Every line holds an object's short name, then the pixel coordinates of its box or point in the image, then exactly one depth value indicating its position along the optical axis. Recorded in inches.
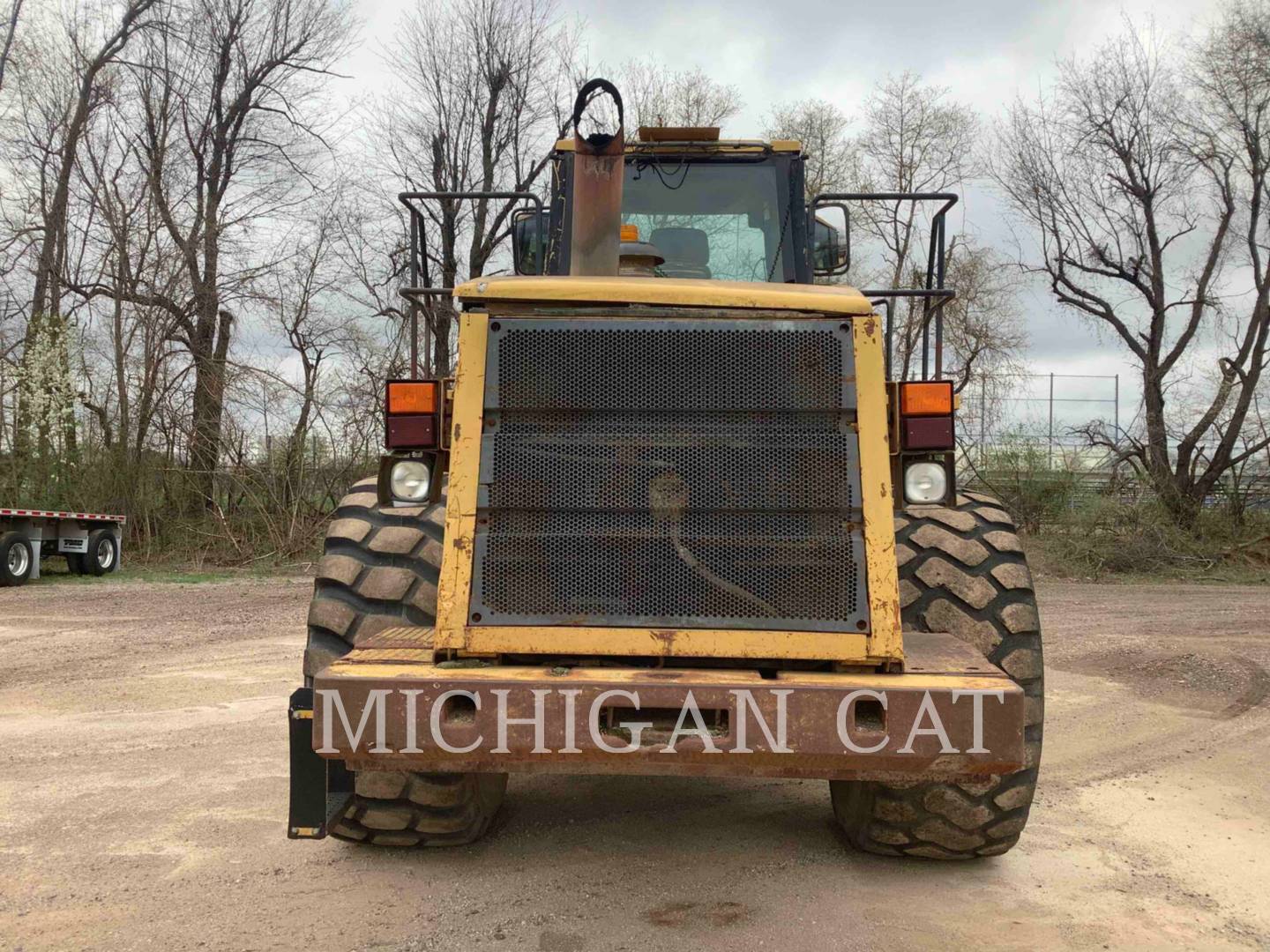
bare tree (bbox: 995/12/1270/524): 709.3
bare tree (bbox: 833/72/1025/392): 832.9
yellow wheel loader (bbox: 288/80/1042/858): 103.3
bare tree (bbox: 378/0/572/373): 861.2
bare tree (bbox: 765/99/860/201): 870.4
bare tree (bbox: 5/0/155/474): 697.0
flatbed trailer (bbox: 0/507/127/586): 549.3
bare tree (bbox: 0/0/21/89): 797.2
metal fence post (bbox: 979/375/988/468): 716.7
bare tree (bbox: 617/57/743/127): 824.9
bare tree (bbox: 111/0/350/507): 773.3
